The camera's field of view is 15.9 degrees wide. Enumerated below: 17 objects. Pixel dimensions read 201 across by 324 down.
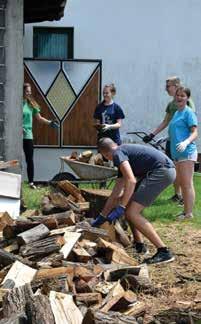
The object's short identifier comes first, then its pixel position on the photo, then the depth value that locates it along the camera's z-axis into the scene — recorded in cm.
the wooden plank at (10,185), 898
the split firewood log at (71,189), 944
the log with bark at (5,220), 789
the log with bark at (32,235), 696
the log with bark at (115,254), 712
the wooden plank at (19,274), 600
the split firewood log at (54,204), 866
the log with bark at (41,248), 675
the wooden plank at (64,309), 490
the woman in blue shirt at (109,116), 1129
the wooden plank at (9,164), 922
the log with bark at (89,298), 565
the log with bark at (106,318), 486
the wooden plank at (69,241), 675
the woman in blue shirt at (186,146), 956
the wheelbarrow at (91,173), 1052
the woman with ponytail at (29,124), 1234
